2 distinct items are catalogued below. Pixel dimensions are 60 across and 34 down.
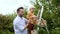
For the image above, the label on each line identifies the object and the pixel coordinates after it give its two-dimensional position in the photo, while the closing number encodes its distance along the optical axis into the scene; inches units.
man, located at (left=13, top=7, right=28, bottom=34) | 68.7
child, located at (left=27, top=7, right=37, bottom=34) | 76.8
